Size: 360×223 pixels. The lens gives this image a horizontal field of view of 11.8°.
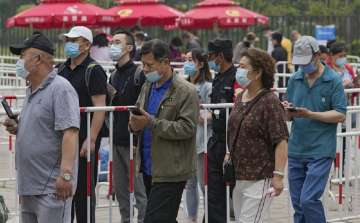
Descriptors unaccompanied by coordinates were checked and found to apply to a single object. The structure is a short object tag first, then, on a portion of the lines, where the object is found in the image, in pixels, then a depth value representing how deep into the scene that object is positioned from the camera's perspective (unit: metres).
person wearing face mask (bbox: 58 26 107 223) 14.43
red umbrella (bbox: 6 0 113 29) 39.68
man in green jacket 12.89
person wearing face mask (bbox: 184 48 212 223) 16.62
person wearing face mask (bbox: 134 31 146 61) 33.42
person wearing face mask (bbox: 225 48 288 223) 12.30
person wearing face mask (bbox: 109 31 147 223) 15.75
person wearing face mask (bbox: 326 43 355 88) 22.23
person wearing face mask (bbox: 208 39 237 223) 15.63
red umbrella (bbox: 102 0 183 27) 44.25
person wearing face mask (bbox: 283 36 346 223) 14.27
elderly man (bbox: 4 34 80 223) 11.34
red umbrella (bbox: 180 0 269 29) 44.39
